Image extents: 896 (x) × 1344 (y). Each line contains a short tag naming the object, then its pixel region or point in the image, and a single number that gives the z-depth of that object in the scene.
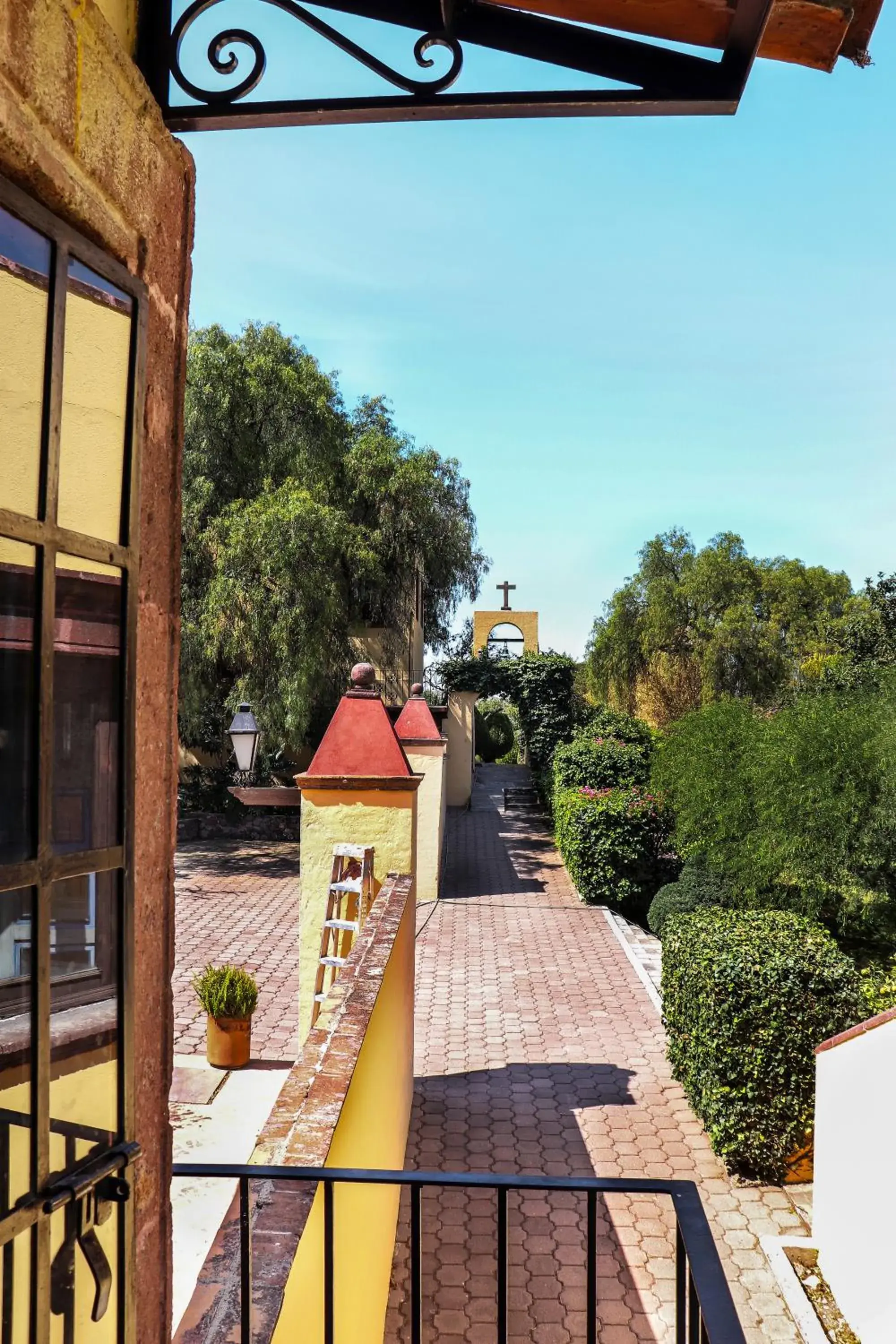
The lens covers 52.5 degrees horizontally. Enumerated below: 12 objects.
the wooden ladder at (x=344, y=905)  5.98
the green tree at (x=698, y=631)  25.34
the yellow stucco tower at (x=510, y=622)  37.22
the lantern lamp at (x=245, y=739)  8.81
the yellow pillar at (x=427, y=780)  13.79
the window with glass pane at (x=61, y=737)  1.08
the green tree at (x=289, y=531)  15.26
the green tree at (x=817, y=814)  9.77
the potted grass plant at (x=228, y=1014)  6.73
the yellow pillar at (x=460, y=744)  22.89
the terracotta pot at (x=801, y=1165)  5.91
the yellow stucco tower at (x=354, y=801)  6.29
